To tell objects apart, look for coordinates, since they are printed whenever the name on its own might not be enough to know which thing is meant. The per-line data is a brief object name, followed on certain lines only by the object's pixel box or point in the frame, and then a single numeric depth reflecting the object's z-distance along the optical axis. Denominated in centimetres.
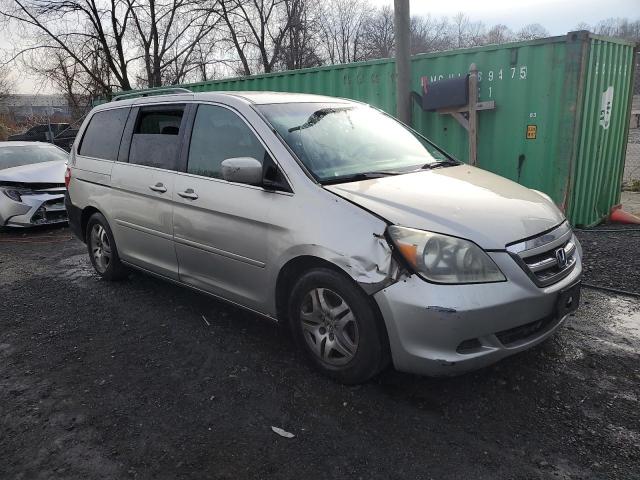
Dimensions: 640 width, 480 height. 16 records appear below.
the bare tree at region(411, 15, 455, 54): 4472
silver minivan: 265
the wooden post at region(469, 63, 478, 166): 652
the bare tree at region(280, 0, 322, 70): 2633
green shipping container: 604
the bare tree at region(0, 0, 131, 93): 1886
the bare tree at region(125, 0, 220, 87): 2067
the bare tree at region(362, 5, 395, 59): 3959
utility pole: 627
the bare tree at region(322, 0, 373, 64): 3816
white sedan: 780
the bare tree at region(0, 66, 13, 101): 3052
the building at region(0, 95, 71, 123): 3073
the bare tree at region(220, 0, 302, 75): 2528
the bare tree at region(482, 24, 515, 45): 4791
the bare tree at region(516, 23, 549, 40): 4854
